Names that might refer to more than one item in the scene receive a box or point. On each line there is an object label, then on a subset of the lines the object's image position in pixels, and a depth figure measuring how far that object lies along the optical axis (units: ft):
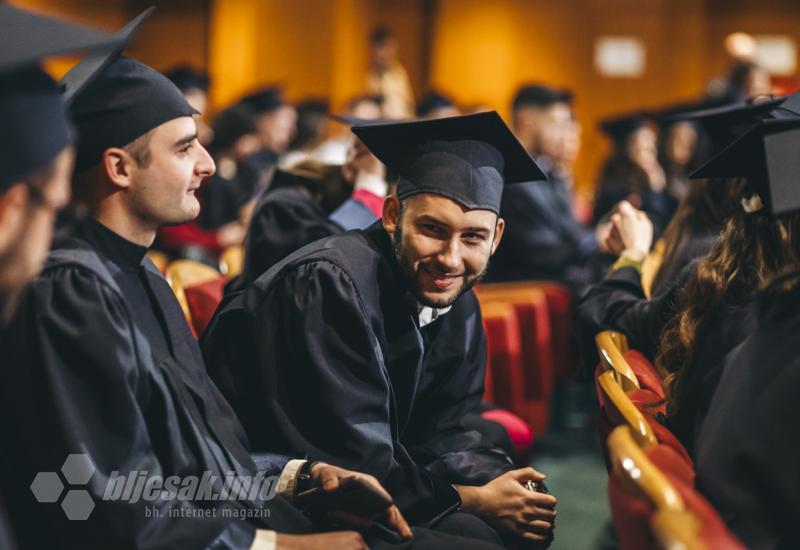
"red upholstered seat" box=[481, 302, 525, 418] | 13.48
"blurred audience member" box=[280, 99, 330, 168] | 23.53
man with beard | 6.76
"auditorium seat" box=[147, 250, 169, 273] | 13.77
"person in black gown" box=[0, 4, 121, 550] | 4.12
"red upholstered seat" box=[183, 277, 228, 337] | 9.72
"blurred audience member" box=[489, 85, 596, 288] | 18.65
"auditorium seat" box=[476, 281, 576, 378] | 16.75
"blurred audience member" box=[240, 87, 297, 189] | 24.18
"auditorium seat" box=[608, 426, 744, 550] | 4.22
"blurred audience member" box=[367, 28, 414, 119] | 32.73
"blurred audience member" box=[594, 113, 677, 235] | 19.47
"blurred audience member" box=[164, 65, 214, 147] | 21.13
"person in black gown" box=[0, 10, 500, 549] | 5.20
